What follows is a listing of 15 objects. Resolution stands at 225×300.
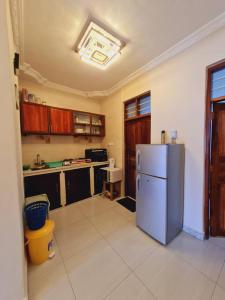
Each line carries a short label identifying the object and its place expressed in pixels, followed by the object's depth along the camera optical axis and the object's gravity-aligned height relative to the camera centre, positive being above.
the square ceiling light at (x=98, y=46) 1.69 +1.43
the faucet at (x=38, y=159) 3.03 -0.33
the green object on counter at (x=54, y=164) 2.85 -0.45
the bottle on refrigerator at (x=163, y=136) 2.26 +0.12
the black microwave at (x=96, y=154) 3.52 -0.29
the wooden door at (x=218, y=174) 1.76 -0.45
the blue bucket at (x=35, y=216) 1.55 -0.87
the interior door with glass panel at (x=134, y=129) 2.78 +0.33
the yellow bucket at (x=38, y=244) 1.50 -1.17
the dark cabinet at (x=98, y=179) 3.40 -0.92
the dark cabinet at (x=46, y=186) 2.47 -0.84
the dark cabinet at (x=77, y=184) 2.97 -0.96
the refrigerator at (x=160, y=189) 1.74 -0.67
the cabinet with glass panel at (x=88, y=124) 3.43 +0.56
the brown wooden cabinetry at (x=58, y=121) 2.65 +0.56
